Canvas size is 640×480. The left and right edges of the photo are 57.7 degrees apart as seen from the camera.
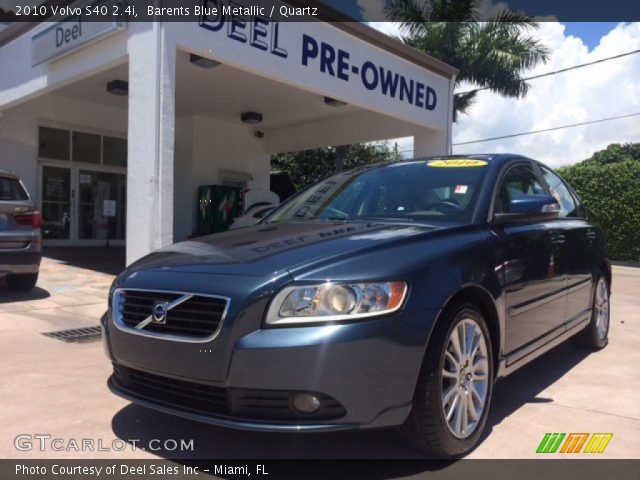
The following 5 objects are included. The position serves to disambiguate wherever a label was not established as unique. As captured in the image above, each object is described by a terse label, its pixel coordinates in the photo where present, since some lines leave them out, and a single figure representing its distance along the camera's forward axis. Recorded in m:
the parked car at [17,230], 6.89
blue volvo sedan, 2.43
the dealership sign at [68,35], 7.48
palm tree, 19.19
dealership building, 7.03
